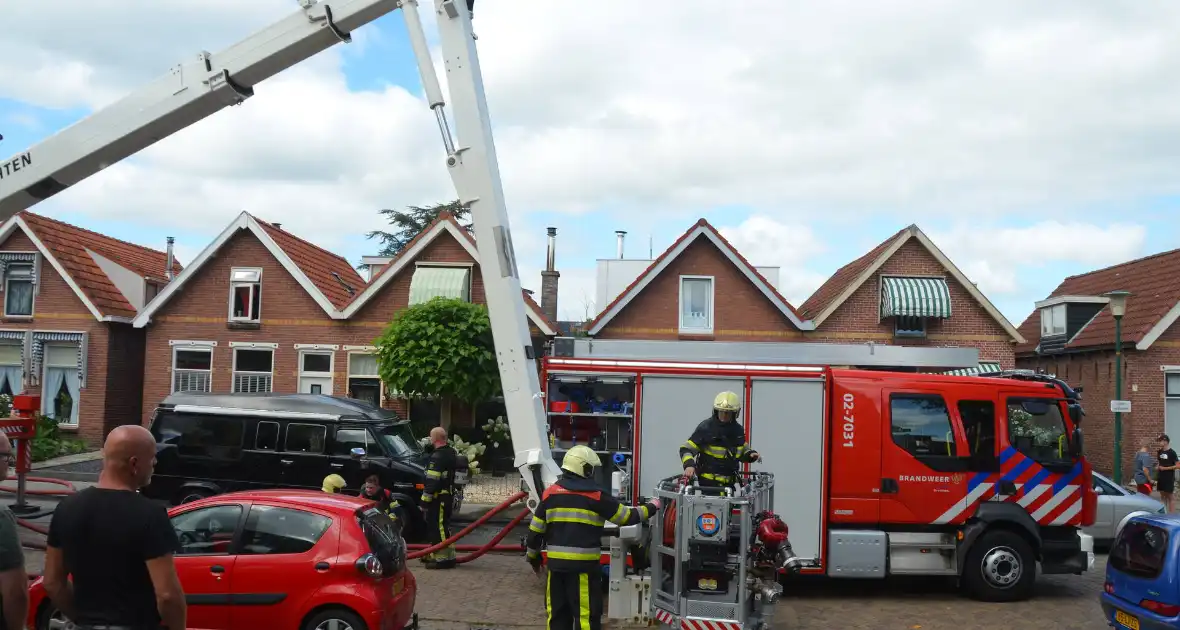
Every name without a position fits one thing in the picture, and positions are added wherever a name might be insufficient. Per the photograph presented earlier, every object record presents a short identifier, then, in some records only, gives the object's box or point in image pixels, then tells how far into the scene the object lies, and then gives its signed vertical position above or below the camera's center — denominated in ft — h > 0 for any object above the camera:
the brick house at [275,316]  77.41 +5.04
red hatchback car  23.66 -4.81
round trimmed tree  65.36 +2.00
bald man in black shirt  12.62 -2.41
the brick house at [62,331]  77.71 +3.30
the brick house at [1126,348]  74.90 +4.76
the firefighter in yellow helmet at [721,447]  29.22 -1.73
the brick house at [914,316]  78.23 +7.27
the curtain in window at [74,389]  78.48 -1.50
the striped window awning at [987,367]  75.31 +2.61
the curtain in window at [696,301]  79.71 +7.55
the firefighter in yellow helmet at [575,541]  22.20 -3.64
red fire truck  33.53 -2.36
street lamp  58.90 +3.84
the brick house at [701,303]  79.10 +7.38
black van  45.50 -3.44
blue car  23.57 -4.47
